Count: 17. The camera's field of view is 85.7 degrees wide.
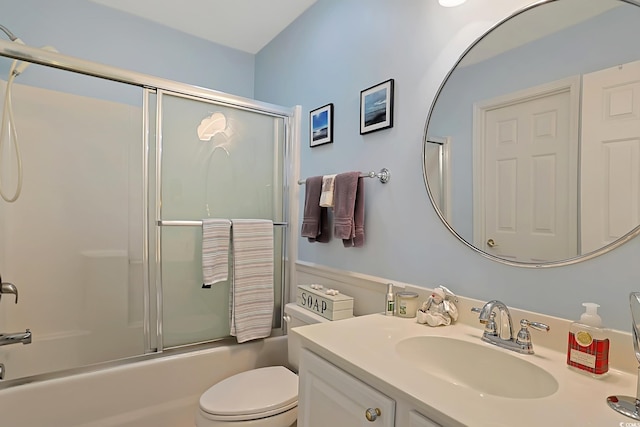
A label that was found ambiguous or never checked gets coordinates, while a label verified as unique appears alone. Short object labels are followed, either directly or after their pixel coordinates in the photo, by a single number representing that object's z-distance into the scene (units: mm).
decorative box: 1561
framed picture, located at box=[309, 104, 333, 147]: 1870
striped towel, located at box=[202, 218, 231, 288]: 1795
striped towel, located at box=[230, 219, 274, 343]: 1898
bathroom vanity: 679
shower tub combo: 1657
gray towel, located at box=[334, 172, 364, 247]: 1593
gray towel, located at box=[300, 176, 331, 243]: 1822
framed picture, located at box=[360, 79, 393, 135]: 1511
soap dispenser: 821
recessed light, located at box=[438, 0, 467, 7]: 1263
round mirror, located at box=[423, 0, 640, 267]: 891
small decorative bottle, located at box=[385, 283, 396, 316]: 1352
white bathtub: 1444
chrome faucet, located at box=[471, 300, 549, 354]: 969
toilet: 1320
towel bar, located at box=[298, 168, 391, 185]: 1528
